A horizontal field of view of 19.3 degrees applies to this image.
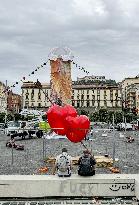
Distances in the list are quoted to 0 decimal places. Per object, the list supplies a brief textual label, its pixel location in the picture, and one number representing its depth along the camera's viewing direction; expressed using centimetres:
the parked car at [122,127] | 7038
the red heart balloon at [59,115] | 1572
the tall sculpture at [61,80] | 3312
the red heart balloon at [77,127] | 1498
